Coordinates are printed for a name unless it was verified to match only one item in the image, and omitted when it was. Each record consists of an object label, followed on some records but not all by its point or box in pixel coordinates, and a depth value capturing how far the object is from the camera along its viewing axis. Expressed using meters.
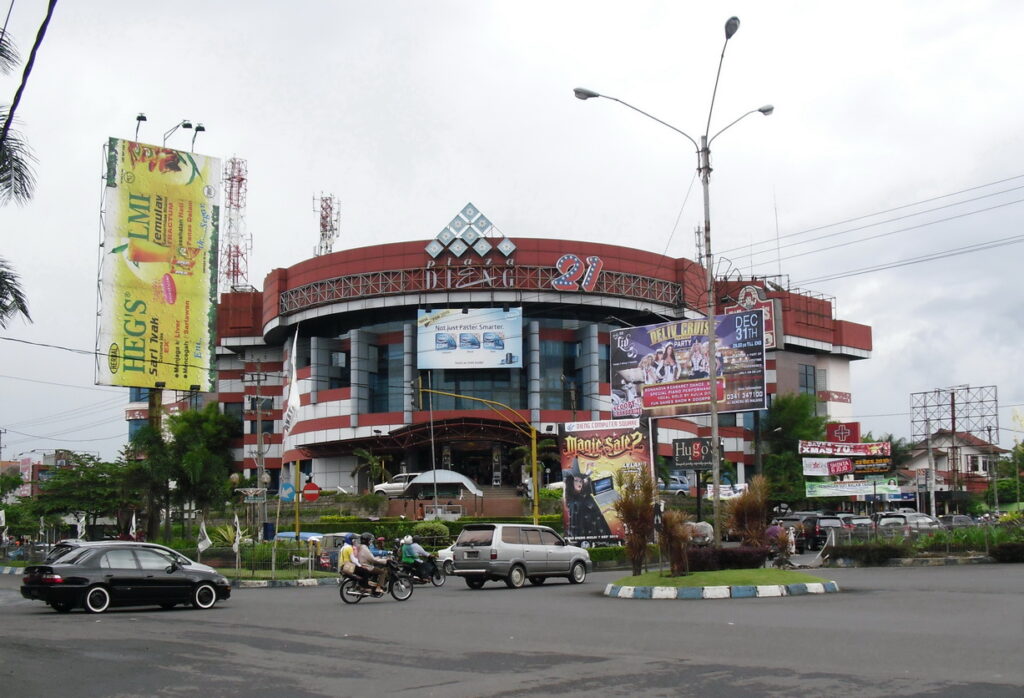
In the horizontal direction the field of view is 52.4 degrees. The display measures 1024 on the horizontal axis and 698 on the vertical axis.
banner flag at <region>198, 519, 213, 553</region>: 35.30
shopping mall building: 69.88
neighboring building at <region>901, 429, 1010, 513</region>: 83.06
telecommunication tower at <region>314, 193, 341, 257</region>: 93.62
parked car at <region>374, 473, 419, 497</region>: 63.06
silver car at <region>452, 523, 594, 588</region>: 26.95
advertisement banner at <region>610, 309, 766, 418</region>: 40.88
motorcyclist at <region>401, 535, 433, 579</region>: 28.66
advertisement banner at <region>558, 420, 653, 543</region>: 39.47
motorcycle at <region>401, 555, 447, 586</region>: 28.78
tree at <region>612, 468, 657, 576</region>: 23.38
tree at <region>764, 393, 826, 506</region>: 82.94
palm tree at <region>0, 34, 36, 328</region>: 14.06
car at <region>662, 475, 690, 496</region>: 67.19
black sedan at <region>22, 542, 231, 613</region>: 19.42
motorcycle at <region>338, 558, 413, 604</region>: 22.70
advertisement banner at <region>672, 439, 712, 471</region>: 34.69
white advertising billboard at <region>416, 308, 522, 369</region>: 69.00
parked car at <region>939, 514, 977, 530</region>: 51.47
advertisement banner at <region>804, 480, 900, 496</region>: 67.75
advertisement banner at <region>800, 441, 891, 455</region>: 78.44
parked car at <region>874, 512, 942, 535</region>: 49.44
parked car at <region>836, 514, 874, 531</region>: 46.95
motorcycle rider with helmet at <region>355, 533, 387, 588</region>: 22.84
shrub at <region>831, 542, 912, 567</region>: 32.59
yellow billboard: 59.59
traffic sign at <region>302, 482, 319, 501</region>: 39.28
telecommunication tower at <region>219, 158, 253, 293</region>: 98.00
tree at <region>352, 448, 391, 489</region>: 70.50
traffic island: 20.73
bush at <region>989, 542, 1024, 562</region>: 30.91
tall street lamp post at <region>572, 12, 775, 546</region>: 25.06
